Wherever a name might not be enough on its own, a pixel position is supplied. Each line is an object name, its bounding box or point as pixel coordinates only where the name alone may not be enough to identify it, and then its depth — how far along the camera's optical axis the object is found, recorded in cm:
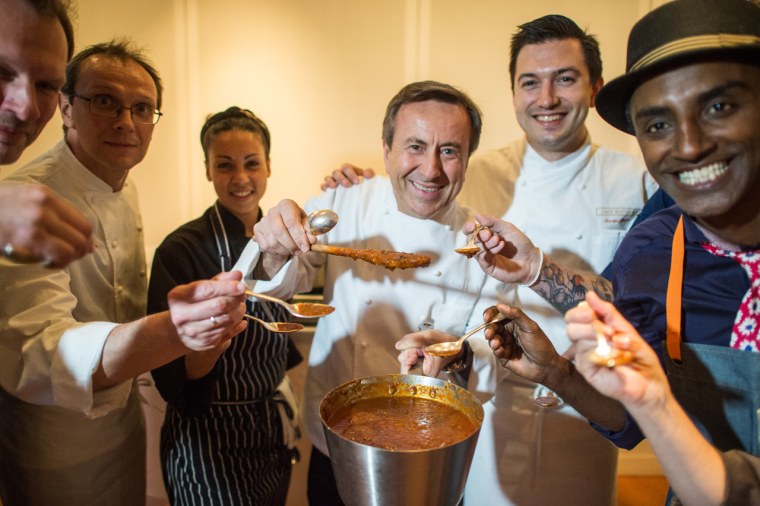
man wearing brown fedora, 81
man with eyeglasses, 117
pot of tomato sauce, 92
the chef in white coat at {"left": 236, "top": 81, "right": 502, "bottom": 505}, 158
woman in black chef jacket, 163
